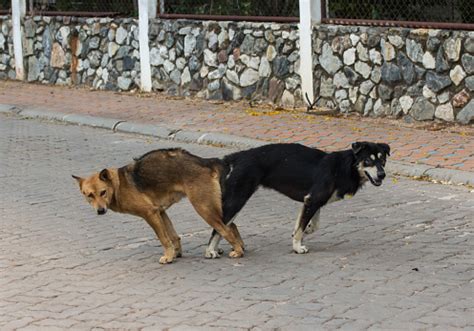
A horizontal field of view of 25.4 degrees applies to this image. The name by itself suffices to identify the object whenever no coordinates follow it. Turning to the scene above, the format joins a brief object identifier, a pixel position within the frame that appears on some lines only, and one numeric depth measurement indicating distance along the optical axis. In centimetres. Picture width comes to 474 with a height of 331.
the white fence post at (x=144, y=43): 1744
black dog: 782
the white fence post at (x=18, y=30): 2000
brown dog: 773
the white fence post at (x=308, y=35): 1495
